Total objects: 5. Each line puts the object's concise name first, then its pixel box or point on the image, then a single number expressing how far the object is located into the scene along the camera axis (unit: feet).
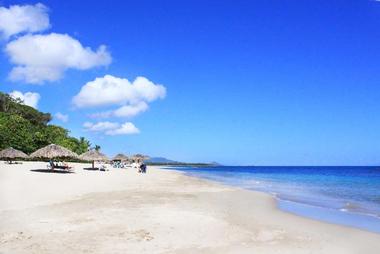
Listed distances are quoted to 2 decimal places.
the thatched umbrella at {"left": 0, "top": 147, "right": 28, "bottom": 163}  132.87
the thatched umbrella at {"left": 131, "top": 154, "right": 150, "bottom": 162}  216.74
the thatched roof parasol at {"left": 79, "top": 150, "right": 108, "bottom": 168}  146.92
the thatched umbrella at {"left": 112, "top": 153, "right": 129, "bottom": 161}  209.19
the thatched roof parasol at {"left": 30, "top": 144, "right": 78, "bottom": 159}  113.60
